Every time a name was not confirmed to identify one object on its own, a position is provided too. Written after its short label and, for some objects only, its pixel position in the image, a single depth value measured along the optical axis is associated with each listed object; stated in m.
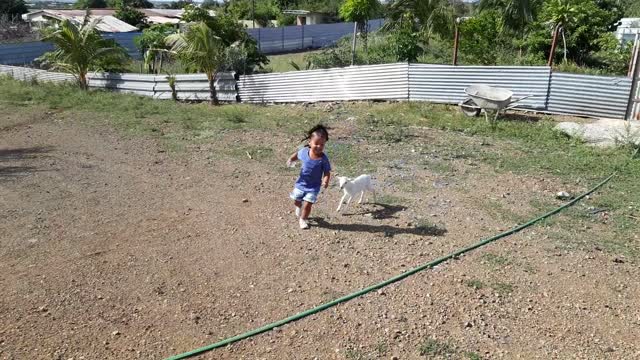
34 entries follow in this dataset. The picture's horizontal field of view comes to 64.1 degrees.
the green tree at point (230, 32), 15.80
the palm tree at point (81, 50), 15.30
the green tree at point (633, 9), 33.11
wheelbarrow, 10.66
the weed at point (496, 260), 4.91
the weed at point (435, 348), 3.64
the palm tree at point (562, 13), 16.41
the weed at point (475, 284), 4.48
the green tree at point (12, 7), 41.21
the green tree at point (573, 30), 16.56
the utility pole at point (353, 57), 15.71
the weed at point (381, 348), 3.63
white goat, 5.82
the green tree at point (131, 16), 38.56
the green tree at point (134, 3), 54.37
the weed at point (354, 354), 3.58
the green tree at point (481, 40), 14.91
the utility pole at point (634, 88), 10.41
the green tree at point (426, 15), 18.77
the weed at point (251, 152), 8.62
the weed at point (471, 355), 3.59
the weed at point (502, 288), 4.42
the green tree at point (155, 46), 16.03
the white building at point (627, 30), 20.09
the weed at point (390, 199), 6.46
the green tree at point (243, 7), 44.47
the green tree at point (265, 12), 46.59
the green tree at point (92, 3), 63.56
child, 5.36
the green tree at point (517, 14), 19.20
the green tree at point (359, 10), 17.16
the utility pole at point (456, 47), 13.17
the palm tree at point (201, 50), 13.36
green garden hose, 3.65
